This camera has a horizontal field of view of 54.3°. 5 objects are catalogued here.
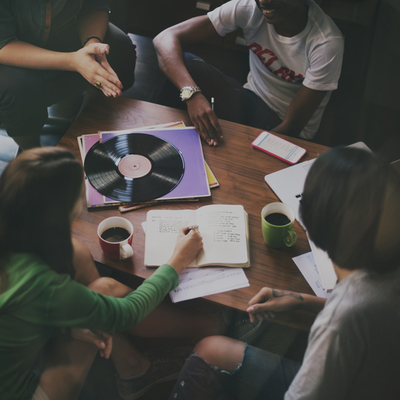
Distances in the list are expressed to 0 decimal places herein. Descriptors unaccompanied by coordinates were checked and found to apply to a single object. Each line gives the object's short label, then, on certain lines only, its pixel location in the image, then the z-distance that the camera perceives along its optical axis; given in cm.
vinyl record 125
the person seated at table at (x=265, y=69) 154
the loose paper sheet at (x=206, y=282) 105
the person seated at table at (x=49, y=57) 153
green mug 109
